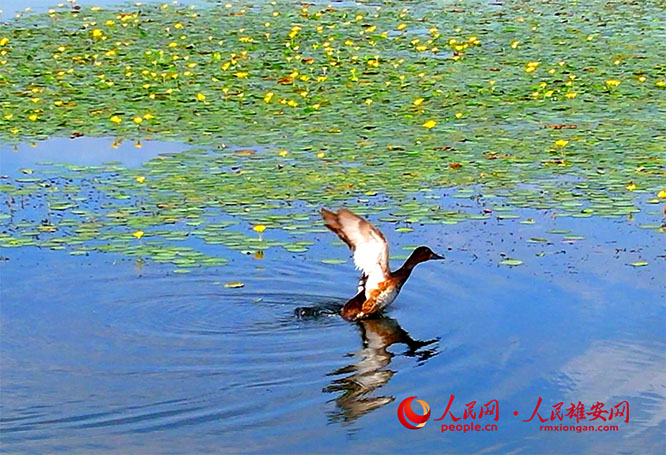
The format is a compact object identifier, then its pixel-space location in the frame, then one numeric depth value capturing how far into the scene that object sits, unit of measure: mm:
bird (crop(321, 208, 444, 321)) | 16469
